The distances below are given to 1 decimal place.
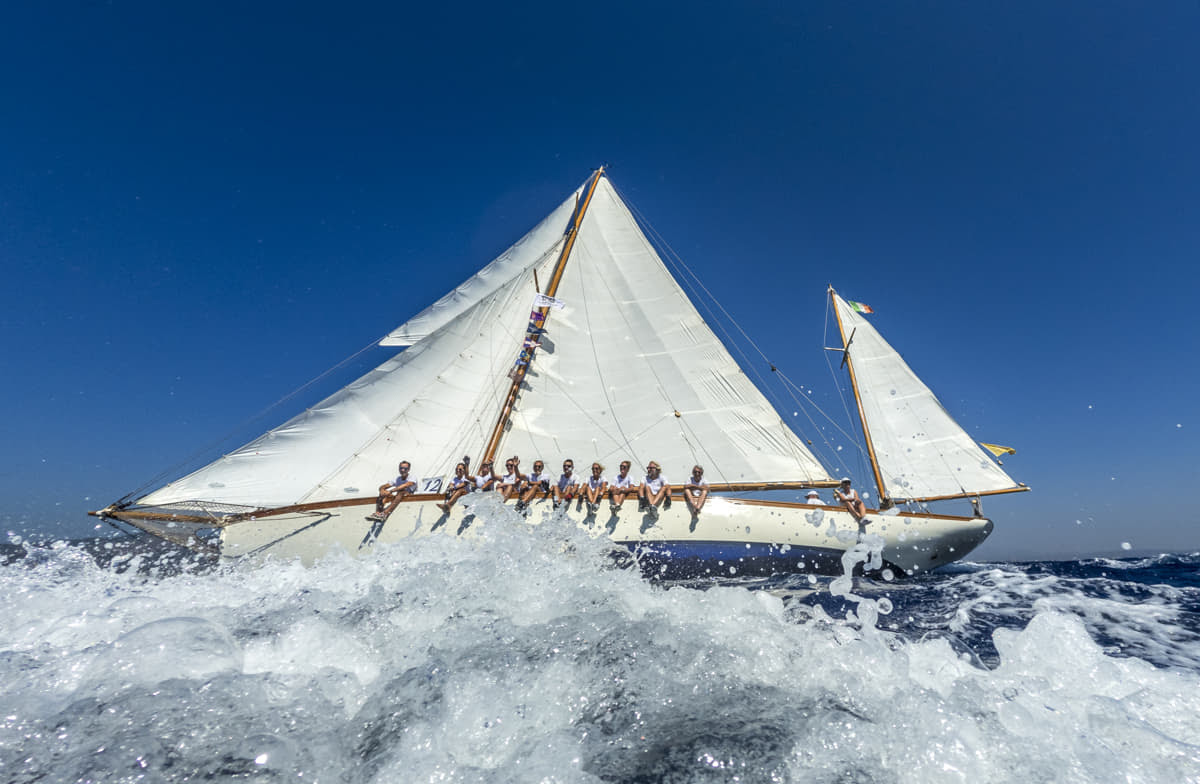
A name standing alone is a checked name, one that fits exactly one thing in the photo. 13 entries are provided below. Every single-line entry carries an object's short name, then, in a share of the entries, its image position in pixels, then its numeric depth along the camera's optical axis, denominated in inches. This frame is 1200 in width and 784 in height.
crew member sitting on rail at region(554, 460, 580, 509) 395.9
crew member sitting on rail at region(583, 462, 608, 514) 390.6
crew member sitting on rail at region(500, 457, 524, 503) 395.5
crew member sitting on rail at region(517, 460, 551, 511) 388.3
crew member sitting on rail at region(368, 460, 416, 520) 362.6
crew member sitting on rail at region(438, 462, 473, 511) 370.9
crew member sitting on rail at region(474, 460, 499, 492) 402.0
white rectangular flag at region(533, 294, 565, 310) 550.4
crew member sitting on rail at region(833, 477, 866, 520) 426.6
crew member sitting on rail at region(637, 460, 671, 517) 390.6
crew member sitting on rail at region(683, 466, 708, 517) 394.3
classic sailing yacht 390.3
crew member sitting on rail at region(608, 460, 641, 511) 392.8
